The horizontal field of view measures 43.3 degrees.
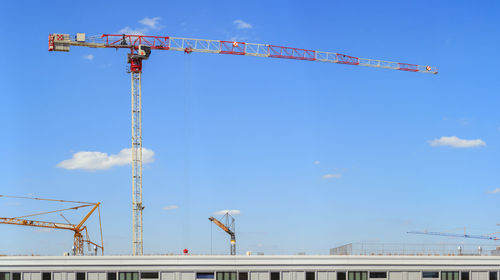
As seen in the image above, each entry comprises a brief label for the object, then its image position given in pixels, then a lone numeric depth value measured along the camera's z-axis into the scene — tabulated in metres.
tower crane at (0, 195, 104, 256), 155.50
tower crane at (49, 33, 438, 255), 144.75
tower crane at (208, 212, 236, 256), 140.25
